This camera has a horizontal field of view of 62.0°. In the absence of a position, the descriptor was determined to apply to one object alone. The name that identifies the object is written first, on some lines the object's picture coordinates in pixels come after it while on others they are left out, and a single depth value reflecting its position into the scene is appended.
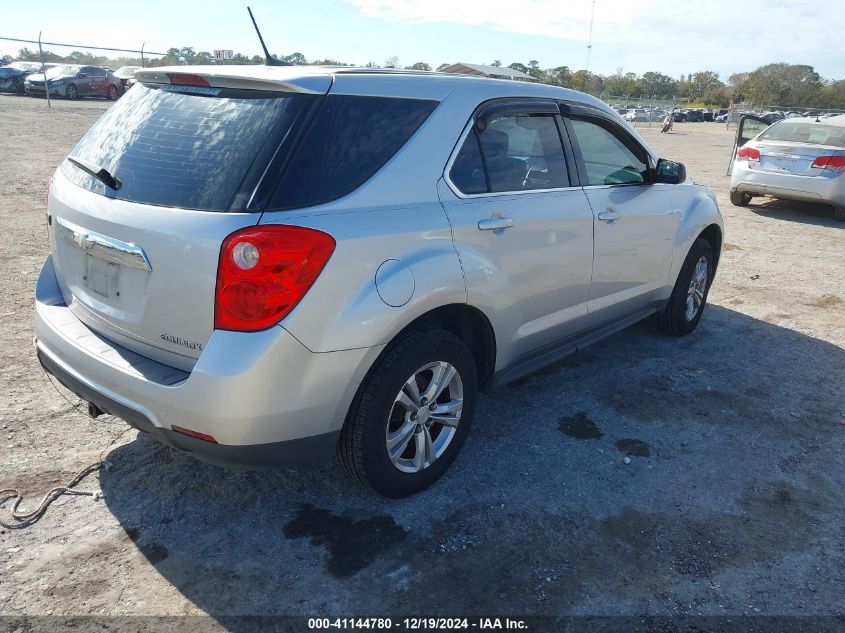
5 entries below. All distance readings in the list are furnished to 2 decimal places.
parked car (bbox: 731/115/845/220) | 10.34
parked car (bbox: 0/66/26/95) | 29.58
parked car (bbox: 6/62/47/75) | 30.56
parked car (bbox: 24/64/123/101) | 27.72
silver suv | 2.56
